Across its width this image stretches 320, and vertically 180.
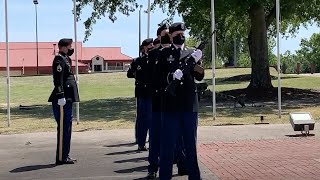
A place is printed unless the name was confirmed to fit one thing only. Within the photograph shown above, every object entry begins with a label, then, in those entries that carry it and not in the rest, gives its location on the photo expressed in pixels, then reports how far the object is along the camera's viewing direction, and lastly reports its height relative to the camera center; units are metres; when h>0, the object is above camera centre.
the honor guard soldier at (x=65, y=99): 9.73 -0.40
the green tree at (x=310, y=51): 91.75 +4.13
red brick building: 87.12 +2.76
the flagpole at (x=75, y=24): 15.47 +1.38
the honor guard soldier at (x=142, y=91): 9.73 -0.28
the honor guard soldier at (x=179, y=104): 7.08 -0.36
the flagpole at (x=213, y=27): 15.99 +1.32
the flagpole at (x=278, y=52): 16.29 +0.64
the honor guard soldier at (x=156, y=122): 7.63 -0.70
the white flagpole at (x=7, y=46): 15.35 +0.80
